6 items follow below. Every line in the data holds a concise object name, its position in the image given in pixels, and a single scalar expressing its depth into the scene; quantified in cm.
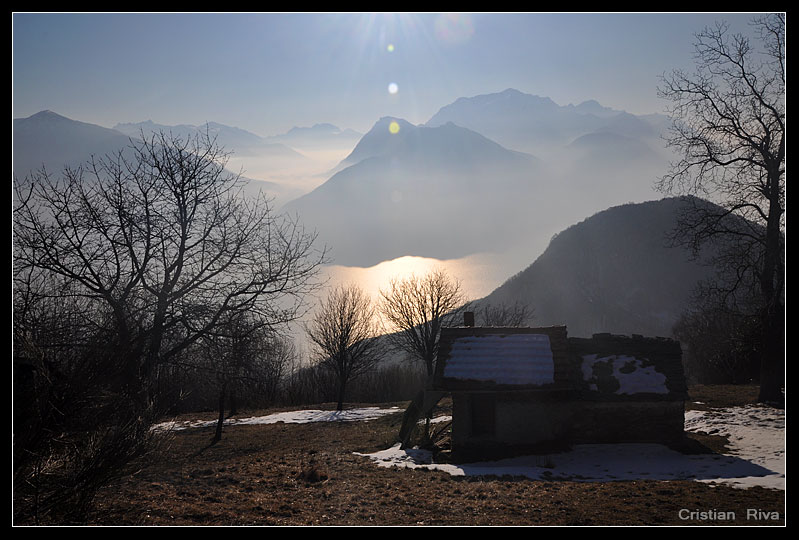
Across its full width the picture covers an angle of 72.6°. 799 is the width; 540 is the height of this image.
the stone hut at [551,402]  1808
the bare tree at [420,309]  3541
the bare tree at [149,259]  1260
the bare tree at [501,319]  4554
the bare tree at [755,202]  1867
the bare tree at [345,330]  3828
